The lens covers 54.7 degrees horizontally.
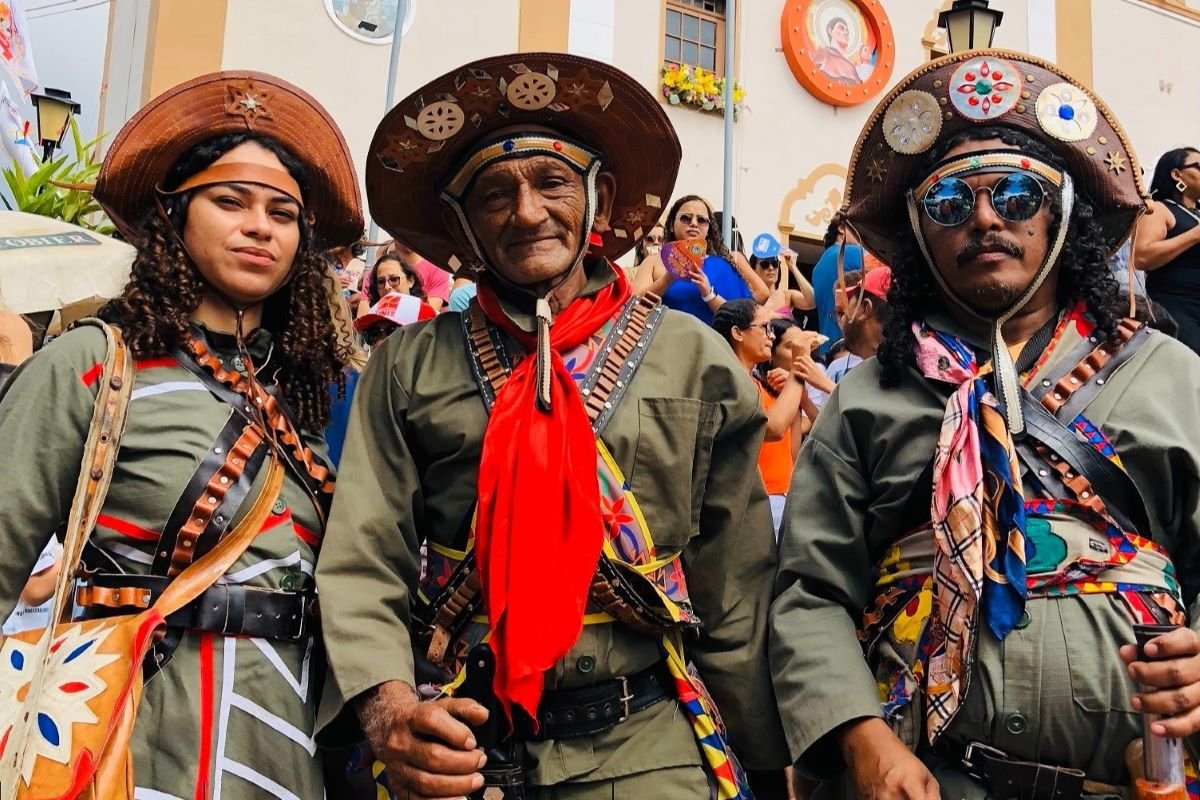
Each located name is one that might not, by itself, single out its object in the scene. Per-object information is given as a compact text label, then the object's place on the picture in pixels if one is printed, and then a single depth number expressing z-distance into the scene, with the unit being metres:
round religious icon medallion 14.95
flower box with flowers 14.24
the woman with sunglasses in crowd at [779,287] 9.39
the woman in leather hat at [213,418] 2.51
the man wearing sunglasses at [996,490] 2.33
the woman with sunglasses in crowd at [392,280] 7.30
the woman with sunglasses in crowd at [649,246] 8.78
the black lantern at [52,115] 12.22
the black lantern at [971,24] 8.86
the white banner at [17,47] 7.62
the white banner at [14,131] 7.55
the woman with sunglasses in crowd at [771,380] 5.41
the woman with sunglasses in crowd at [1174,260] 6.19
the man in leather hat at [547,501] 2.44
